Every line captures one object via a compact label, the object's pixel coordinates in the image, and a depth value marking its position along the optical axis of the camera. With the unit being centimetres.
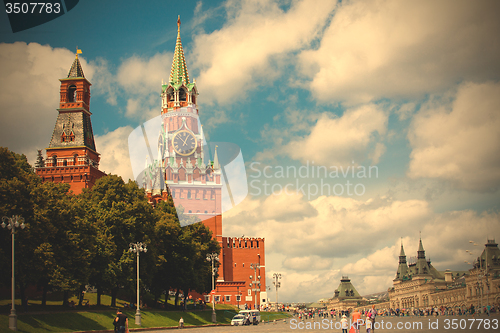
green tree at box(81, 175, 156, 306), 4969
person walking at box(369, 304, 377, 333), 3368
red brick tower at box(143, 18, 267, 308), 11312
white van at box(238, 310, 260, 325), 5976
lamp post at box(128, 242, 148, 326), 4528
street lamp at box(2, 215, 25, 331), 3238
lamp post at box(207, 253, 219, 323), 5981
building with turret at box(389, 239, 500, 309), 11888
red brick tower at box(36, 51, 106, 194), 7862
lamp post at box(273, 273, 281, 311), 8951
